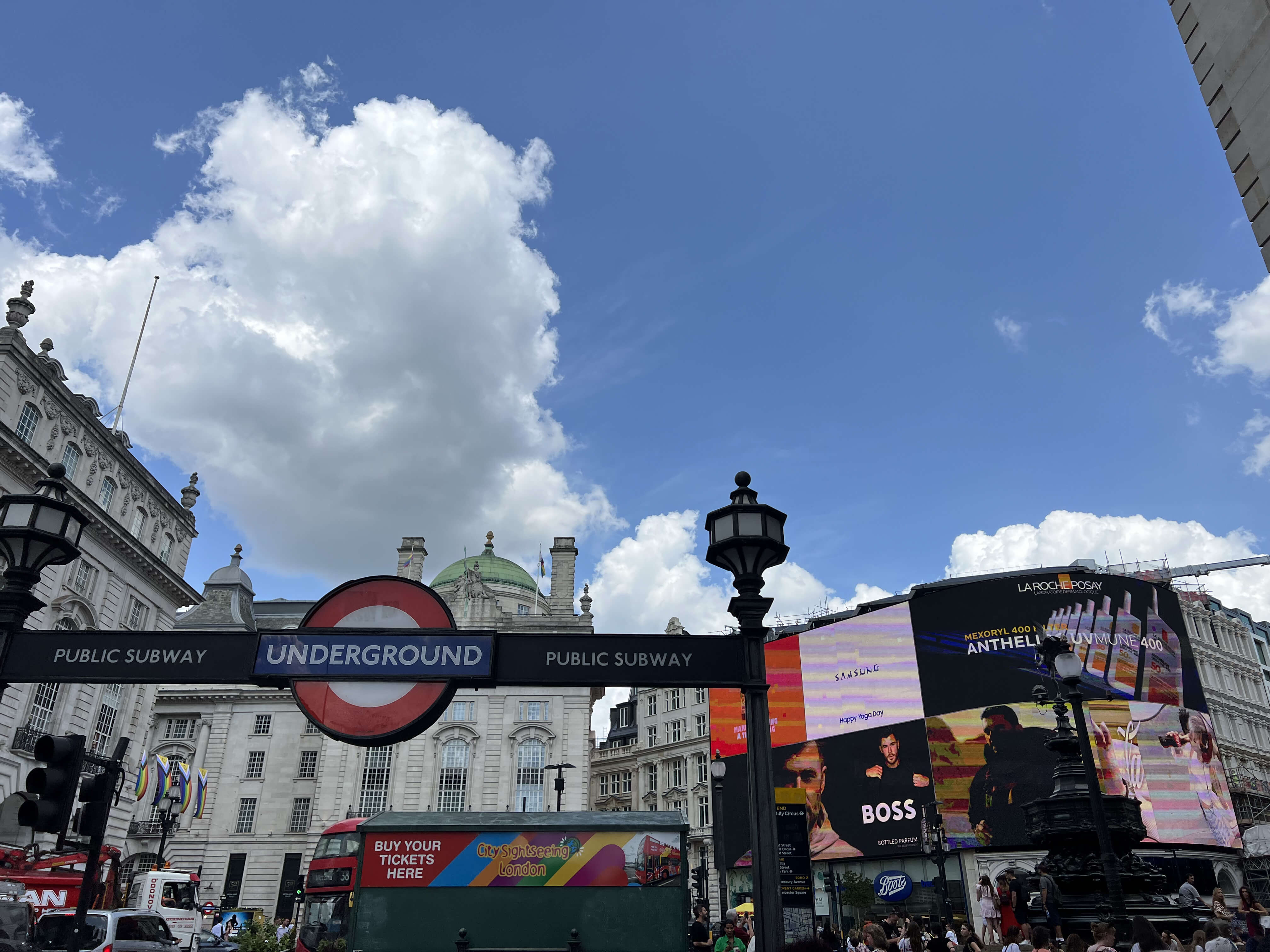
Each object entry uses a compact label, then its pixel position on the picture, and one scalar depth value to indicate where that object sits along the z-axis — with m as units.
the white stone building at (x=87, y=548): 31.12
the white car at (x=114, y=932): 16.66
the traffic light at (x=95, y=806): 7.88
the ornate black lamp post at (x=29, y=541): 6.37
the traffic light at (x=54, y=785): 6.66
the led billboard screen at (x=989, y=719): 52.03
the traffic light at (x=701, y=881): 38.31
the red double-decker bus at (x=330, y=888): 23.31
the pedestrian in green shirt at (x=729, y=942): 14.18
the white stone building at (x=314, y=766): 61.00
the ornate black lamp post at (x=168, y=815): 22.59
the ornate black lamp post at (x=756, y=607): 5.38
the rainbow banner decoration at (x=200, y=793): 36.55
